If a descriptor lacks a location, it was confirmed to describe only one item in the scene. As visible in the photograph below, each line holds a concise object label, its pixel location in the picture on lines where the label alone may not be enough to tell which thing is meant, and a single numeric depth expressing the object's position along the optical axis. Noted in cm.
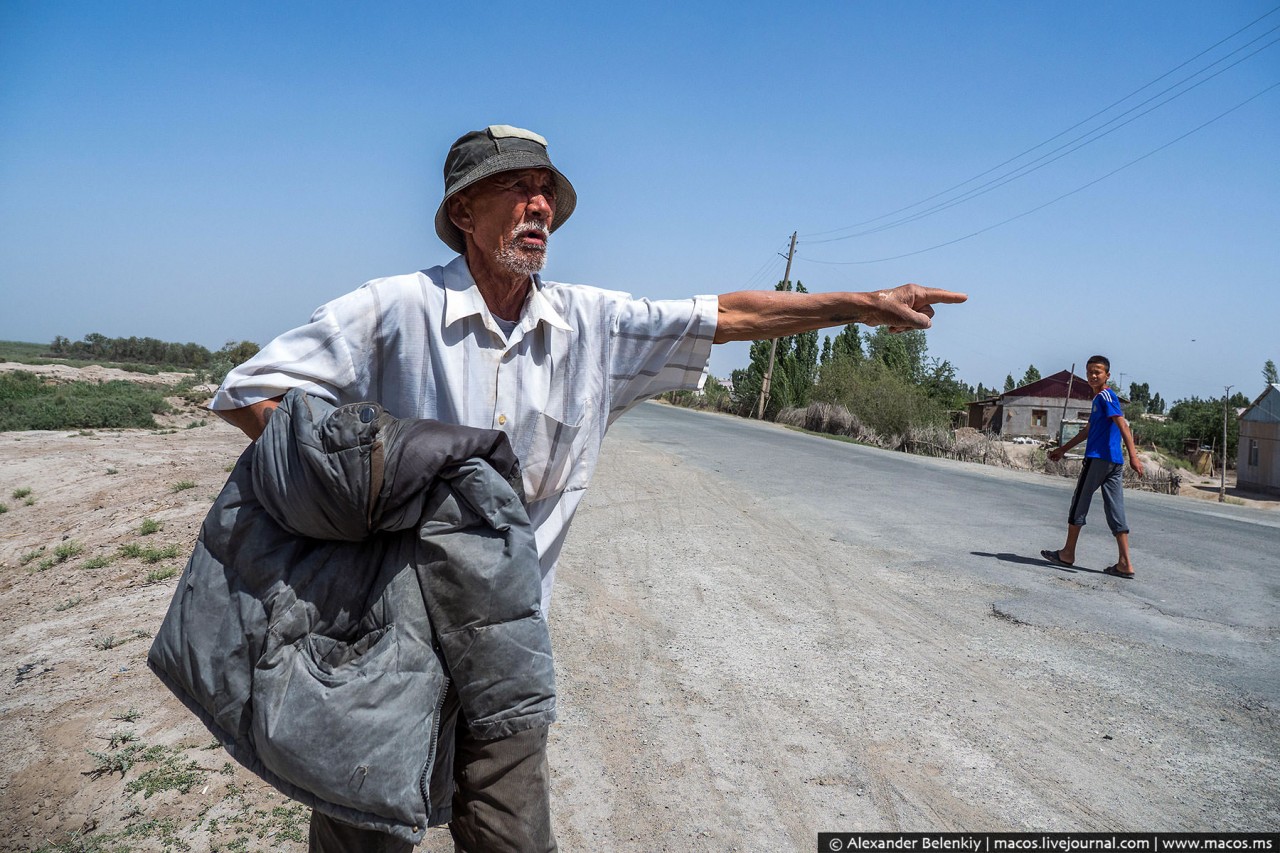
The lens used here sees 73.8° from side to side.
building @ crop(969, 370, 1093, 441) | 6359
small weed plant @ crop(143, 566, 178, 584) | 602
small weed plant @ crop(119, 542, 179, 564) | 650
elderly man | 209
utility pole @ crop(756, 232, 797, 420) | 4297
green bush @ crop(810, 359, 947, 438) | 3167
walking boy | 723
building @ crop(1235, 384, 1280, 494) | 3322
